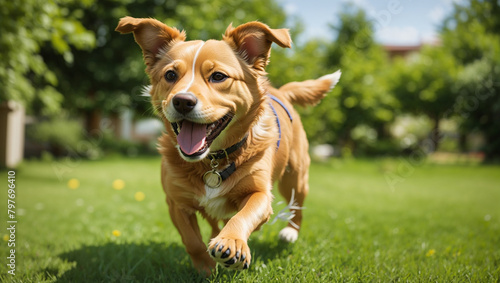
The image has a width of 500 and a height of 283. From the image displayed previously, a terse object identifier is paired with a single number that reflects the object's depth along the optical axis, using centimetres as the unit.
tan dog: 253
